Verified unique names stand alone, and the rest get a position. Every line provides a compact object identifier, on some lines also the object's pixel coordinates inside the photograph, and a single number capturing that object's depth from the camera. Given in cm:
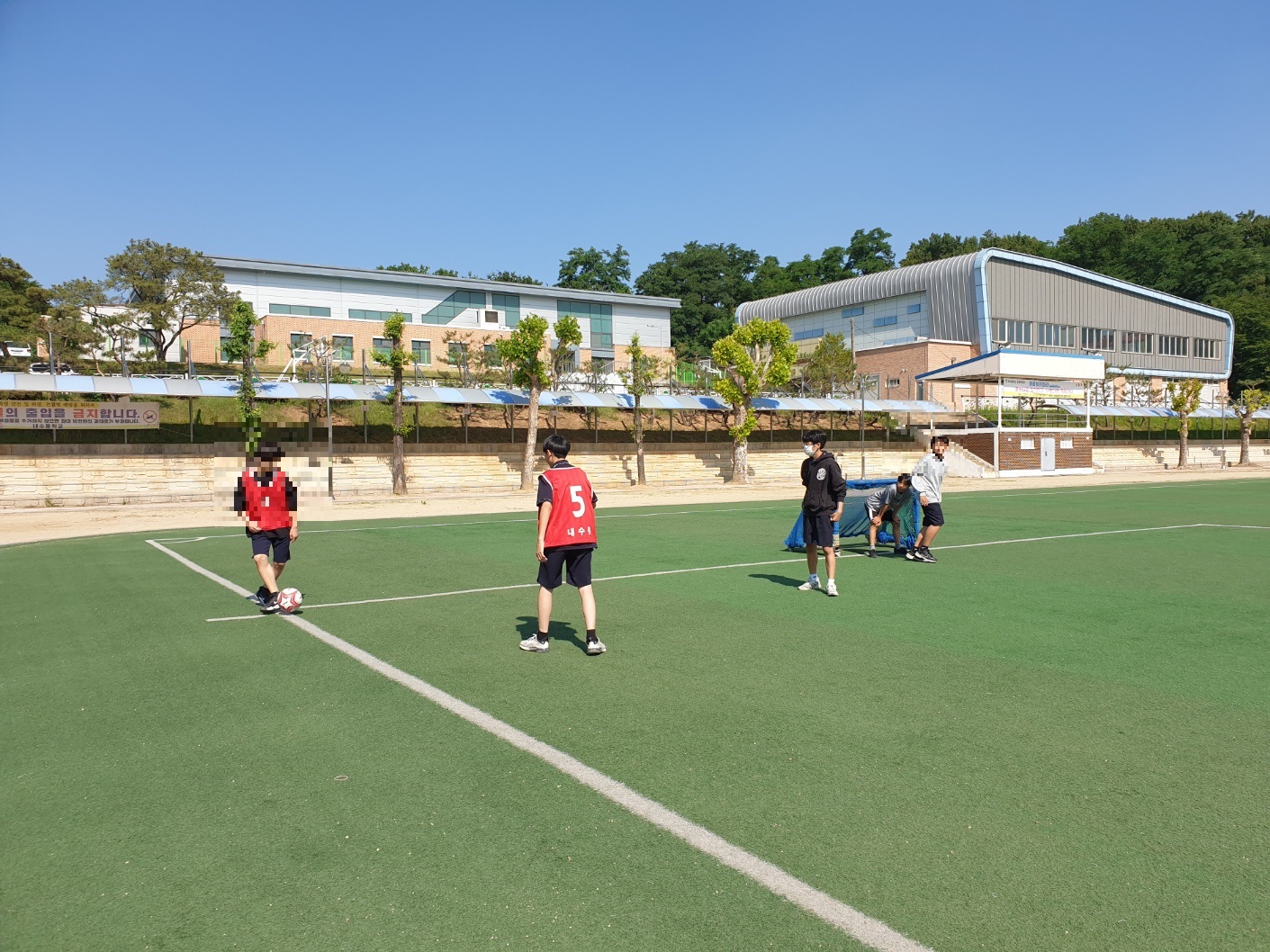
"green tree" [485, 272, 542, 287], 7812
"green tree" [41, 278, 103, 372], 4022
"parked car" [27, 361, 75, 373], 3544
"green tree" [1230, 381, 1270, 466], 5516
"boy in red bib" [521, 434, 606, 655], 715
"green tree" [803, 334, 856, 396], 5234
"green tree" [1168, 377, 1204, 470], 5400
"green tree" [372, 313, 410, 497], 3284
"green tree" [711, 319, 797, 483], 3950
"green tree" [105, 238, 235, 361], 4384
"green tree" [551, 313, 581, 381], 3666
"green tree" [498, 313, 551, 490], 3519
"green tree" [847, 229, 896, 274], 9419
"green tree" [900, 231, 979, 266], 9256
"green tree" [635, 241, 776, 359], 8381
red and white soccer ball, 937
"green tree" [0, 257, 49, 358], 4253
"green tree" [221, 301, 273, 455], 3278
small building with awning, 4284
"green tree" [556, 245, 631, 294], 8400
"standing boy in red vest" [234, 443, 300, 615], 901
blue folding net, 1392
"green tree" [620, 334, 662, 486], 3903
